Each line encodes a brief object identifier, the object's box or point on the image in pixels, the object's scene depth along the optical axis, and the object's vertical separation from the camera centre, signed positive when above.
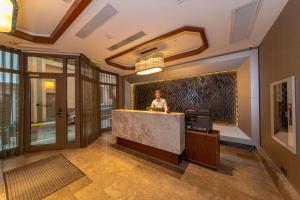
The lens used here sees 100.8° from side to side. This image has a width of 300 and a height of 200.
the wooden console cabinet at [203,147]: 2.52 -1.03
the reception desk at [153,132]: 2.69 -0.81
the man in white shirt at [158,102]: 4.49 -0.08
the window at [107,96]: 5.65 +0.22
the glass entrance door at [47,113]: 3.66 -0.37
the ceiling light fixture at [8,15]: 1.17 +0.87
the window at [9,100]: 3.13 +0.03
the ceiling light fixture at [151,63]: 3.38 +1.04
